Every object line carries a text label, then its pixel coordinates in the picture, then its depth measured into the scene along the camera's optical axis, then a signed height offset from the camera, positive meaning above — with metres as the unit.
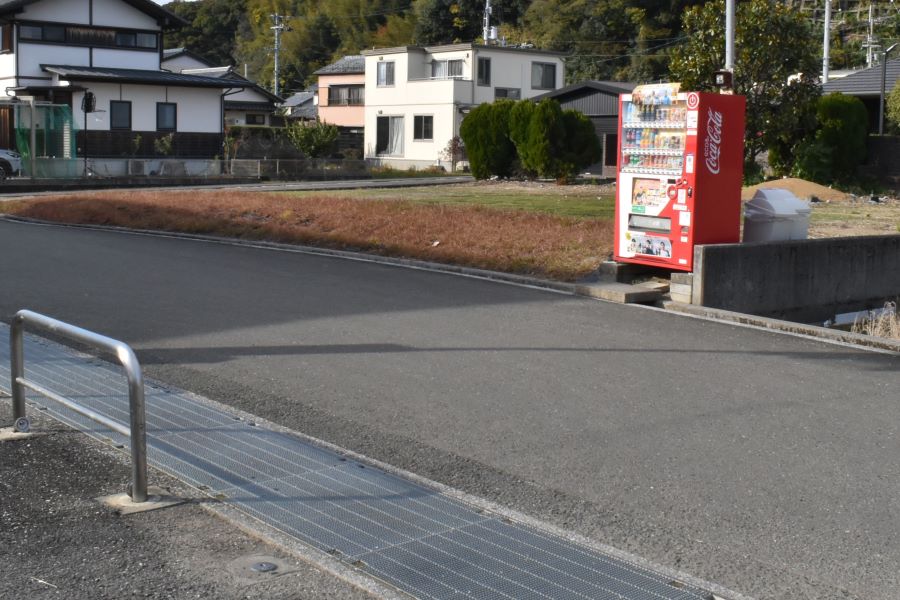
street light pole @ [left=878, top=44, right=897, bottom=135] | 36.94 +2.92
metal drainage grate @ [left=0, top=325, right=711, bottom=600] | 4.58 -1.67
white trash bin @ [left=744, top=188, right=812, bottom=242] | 13.44 -0.34
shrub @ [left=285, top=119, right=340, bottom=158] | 49.72 +2.10
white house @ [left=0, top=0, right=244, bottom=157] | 42.44 +4.15
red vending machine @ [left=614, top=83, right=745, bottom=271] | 12.48 +0.18
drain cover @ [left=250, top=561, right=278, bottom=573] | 4.63 -1.68
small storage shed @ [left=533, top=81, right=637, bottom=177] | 45.75 +3.40
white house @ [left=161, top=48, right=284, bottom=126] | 63.03 +4.87
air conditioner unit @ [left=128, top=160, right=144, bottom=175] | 40.09 +0.48
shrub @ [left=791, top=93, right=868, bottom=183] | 29.75 +1.30
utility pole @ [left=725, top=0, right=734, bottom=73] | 24.62 +3.60
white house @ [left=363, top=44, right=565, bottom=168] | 53.16 +4.97
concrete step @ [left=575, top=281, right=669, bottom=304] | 12.50 -1.25
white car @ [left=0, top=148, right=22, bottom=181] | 36.72 +0.54
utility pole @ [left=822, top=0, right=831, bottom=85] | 46.81 +6.64
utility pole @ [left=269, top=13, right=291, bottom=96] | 80.00 +11.74
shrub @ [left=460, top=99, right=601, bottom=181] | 33.69 +1.49
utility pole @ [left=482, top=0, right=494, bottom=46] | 62.57 +10.00
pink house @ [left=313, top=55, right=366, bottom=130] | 64.38 +5.52
